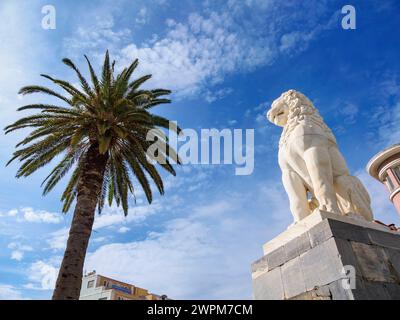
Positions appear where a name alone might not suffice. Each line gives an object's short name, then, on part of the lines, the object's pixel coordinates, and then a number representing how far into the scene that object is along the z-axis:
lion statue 4.12
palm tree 9.53
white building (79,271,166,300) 36.25
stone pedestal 2.98
